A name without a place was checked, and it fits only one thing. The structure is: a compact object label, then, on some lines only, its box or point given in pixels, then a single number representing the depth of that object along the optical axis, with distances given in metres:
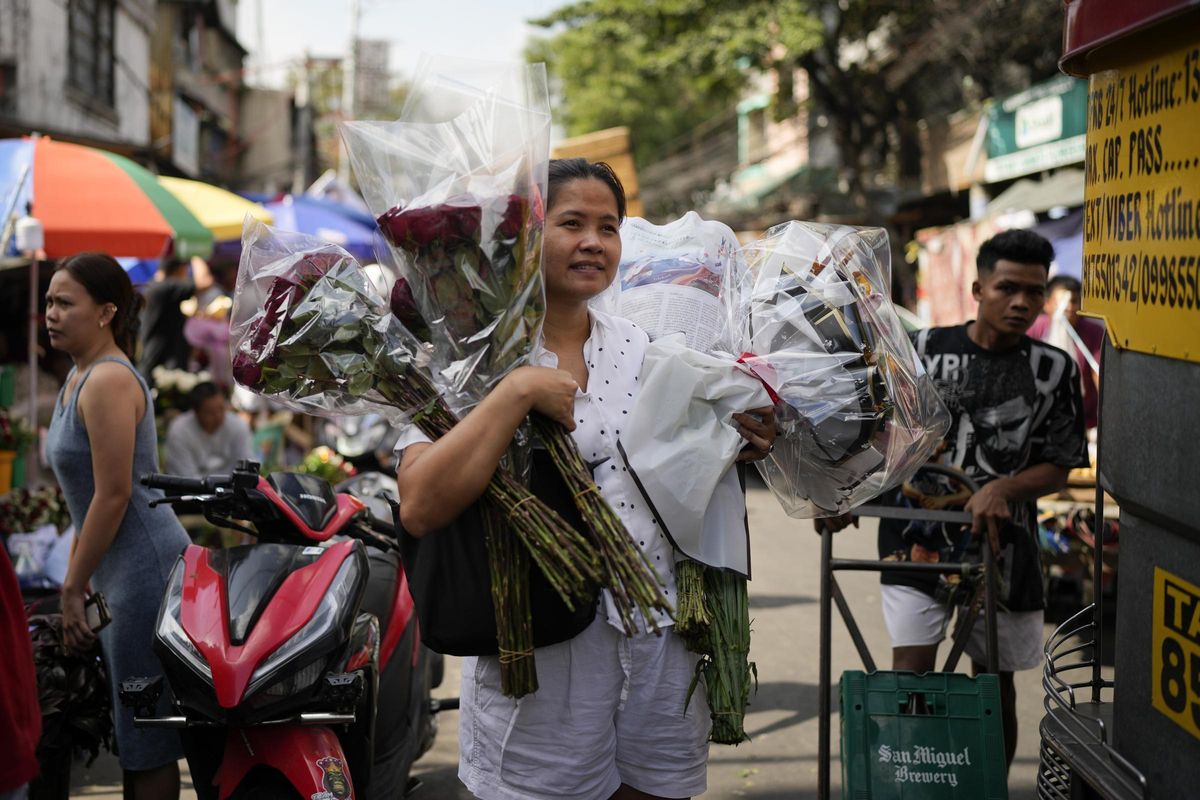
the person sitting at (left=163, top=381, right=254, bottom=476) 6.96
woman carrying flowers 2.54
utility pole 29.55
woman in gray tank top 3.56
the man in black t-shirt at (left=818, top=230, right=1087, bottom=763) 4.09
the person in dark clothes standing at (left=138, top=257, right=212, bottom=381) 9.13
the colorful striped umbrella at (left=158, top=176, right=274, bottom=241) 9.94
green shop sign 15.68
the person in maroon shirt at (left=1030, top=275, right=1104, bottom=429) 8.66
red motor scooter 2.96
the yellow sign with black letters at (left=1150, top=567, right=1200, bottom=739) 2.00
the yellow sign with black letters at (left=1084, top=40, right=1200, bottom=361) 2.02
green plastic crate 3.21
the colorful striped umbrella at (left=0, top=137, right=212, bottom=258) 6.71
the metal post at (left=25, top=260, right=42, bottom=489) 7.14
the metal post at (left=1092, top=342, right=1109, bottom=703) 2.50
